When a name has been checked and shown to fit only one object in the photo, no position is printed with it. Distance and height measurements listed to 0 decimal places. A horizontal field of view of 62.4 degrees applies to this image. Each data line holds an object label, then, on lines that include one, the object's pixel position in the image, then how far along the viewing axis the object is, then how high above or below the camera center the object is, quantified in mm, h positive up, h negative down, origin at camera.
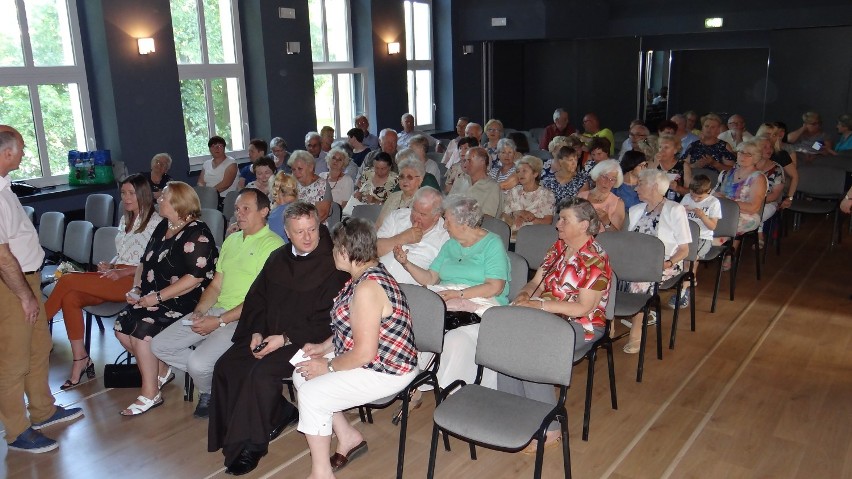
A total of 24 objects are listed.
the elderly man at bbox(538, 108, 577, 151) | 10734 -709
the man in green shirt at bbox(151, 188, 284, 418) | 4121 -1192
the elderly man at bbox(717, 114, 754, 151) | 8773 -669
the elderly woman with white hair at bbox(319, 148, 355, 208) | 7090 -894
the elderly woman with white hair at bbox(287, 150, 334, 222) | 6395 -816
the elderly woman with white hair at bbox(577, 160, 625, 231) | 5223 -854
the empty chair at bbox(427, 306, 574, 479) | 2934 -1374
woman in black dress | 4328 -1124
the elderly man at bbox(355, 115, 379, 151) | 10117 -675
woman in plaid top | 3137 -1183
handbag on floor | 4641 -1819
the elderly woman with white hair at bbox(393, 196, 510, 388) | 3799 -1082
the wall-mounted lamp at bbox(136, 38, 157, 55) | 8312 +569
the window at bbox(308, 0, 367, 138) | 11109 +274
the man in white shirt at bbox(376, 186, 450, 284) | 4352 -931
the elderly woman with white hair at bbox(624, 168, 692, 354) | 4859 -997
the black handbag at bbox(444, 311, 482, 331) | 3877 -1268
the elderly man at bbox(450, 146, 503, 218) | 5809 -828
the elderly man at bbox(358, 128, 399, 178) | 8844 -664
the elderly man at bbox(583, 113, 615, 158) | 9997 -618
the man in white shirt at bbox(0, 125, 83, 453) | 3752 -1231
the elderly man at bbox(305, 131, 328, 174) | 8992 -698
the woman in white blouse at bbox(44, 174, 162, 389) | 4785 -1283
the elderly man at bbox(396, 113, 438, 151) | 10797 -650
